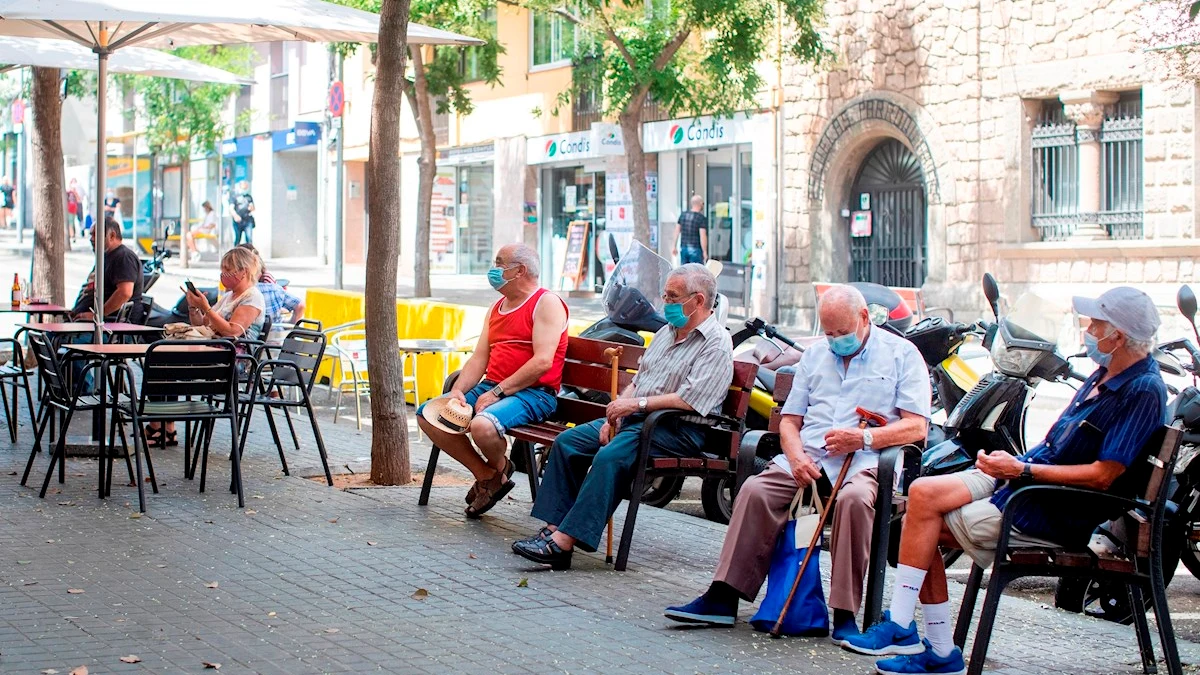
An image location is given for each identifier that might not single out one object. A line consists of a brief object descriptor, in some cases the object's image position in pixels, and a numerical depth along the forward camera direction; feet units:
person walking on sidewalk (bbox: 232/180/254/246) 127.44
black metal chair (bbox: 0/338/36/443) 35.50
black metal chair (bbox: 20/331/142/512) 29.59
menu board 97.09
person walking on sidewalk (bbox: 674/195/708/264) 79.00
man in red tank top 27.48
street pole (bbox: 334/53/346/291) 80.23
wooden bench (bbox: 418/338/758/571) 23.77
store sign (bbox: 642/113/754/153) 82.69
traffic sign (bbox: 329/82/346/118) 77.46
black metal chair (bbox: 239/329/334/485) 31.91
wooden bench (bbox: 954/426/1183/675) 17.21
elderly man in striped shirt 23.53
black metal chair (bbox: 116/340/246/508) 28.40
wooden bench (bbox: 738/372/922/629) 19.56
